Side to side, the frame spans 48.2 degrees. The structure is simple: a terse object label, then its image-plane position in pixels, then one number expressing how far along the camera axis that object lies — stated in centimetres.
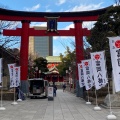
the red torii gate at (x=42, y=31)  1561
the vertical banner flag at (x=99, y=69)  817
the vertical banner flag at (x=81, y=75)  1196
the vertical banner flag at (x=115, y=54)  654
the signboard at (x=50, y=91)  1467
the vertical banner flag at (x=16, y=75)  1260
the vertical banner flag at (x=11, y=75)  1259
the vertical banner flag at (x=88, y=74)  1094
